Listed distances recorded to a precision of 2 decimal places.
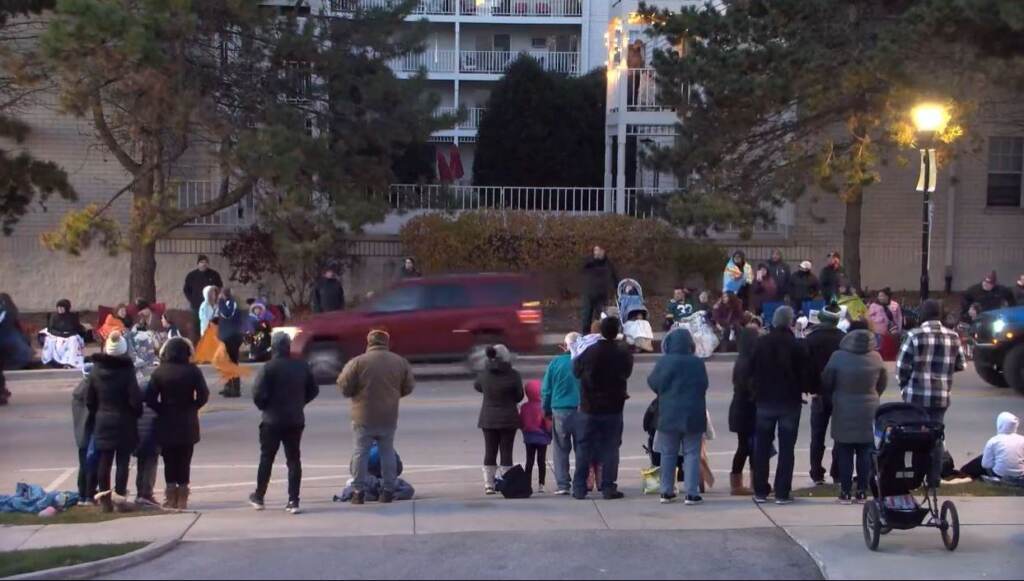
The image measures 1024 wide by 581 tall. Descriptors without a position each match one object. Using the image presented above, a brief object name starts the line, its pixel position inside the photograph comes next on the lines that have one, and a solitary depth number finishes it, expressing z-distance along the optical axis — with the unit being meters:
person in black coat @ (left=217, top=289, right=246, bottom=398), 18.88
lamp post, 19.34
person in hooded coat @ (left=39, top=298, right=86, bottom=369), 21.56
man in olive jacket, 11.02
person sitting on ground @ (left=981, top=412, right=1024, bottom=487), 11.78
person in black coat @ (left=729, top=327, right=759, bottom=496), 10.91
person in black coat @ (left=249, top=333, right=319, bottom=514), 10.76
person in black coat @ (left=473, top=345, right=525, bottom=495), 11.79
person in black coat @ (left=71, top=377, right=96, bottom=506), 11.30
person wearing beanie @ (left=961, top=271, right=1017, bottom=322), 24.38
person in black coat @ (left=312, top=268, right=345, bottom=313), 23.36
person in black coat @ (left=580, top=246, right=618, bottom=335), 23.81
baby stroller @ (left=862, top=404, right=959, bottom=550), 8.96
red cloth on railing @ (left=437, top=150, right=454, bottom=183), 42.72
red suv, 19.41
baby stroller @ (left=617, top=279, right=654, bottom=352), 22.42
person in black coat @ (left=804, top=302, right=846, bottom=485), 11.50
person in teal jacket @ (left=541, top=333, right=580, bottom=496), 11.48
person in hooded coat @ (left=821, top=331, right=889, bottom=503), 10.46
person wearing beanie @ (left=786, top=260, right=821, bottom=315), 23.80
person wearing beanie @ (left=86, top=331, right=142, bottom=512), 10.93
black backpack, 11.55
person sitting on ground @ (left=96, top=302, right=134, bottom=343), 19.38
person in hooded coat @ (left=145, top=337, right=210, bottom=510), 10.98
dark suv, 18.03
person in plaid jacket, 11.12
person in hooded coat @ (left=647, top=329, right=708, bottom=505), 10.74
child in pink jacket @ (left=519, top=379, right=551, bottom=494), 12.06
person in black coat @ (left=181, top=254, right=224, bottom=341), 23.48
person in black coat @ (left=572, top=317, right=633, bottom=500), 11.03
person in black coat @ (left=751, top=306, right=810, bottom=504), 10.64
